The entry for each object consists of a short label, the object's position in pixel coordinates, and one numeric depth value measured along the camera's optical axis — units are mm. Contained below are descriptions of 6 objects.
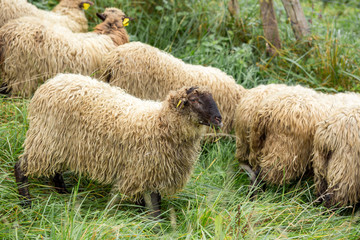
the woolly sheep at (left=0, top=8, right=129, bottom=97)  10336
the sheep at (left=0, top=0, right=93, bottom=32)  11836
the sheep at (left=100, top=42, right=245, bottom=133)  10406
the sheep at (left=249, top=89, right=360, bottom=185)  8867
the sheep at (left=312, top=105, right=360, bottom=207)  8031
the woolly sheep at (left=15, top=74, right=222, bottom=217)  7453
